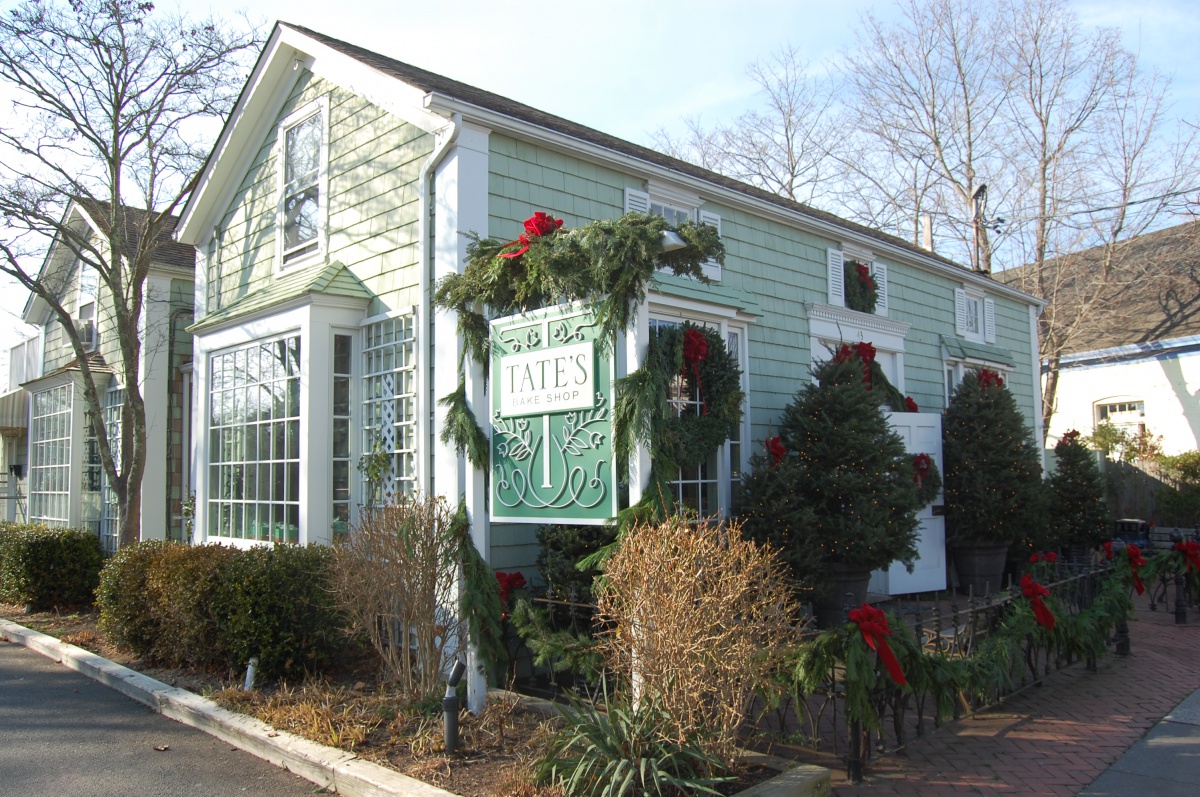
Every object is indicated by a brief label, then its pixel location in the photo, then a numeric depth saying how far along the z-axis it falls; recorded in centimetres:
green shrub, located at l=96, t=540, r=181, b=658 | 790
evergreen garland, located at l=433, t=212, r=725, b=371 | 523
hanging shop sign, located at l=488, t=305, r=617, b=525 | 539
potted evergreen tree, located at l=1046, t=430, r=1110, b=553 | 1291
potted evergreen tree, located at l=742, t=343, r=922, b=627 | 862
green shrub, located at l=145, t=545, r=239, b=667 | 716
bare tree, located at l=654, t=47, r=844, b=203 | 2730
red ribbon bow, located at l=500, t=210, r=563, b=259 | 579
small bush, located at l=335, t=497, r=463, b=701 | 584
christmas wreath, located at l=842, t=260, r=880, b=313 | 1201
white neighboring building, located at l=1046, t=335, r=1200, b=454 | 2038
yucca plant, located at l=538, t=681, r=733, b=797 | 419
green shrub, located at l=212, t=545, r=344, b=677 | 681
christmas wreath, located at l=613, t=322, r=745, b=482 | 855
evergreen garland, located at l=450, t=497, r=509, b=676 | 594
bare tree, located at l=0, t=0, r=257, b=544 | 1036
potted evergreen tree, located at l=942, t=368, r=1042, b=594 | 1119
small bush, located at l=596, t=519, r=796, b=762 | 433
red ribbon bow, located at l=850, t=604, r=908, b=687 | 495
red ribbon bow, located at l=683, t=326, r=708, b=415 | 866
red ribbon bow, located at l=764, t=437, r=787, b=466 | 918
